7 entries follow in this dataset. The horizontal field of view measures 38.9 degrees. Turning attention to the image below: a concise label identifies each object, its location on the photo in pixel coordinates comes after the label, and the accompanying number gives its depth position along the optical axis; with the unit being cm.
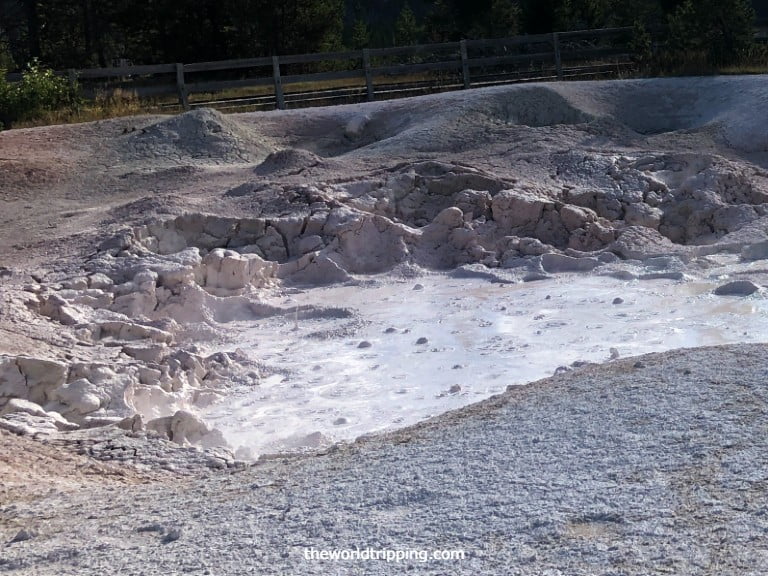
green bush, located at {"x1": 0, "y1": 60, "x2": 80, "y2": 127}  1705
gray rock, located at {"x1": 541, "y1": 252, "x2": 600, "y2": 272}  1123
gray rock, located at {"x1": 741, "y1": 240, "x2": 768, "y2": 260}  1112
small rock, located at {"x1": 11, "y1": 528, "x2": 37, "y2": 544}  459
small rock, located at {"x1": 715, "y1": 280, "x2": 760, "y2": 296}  978
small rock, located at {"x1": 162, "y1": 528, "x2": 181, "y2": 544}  434
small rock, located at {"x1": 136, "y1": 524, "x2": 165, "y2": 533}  447
